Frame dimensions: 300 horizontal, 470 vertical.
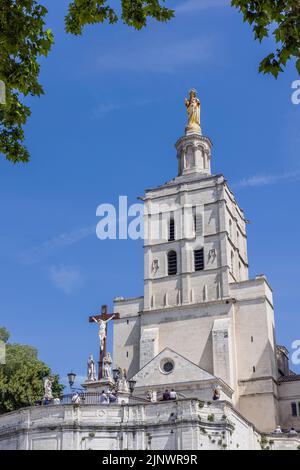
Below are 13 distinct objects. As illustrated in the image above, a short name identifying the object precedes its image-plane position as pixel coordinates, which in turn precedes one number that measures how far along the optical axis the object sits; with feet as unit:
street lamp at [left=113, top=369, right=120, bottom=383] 132.83
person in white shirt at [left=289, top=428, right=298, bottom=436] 131.51
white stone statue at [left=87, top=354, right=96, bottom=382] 147.23
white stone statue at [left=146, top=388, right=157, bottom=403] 121.60
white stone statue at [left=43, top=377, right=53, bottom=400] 121.38
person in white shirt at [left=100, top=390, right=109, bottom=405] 116.07
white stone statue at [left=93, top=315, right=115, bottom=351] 166.65
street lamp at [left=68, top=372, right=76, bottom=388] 120.37
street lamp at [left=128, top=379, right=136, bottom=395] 136.21
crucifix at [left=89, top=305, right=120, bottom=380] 164.86
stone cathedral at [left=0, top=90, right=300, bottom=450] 115.34
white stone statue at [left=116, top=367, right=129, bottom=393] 121.66
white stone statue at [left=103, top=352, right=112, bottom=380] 145.81
